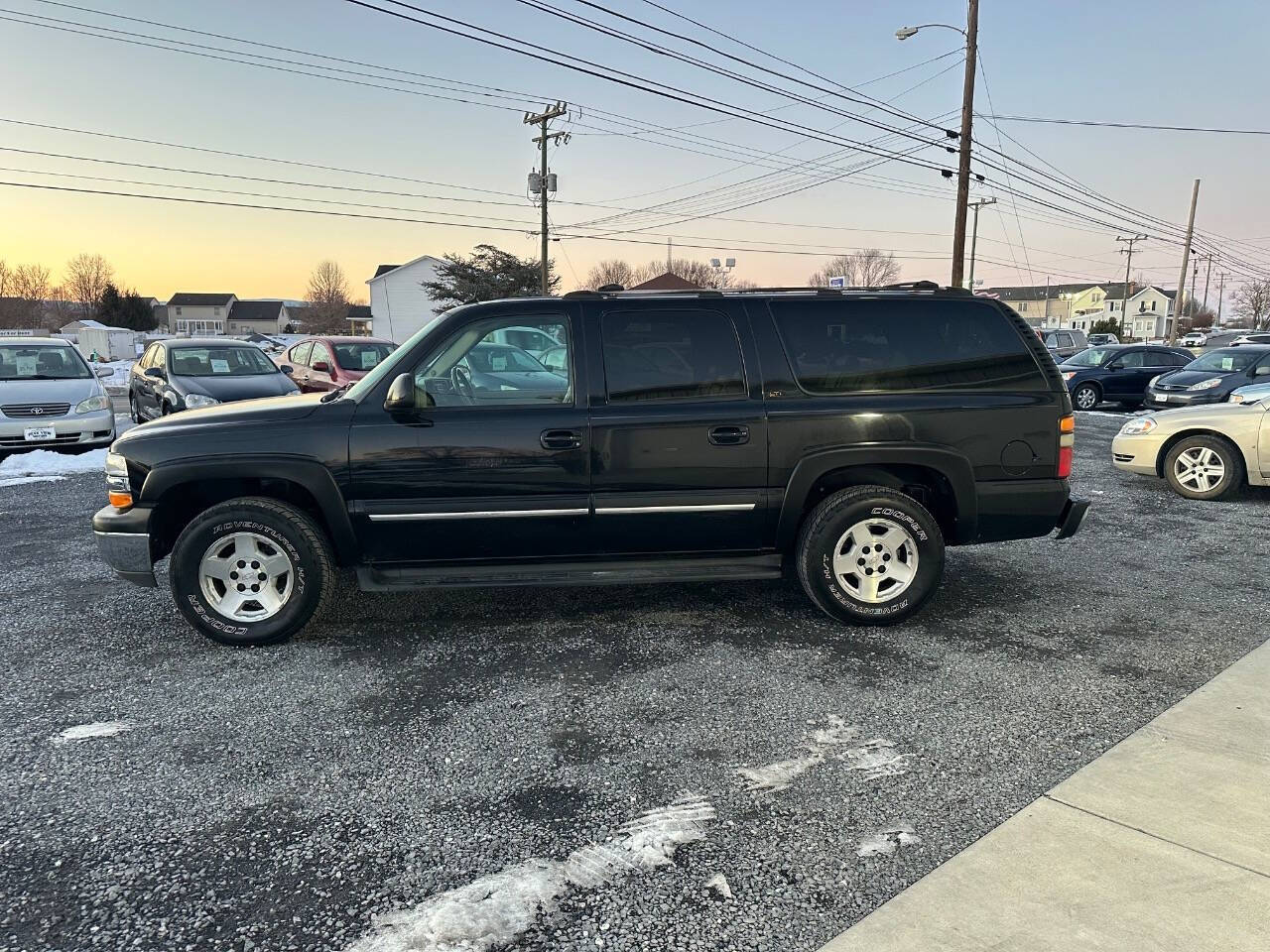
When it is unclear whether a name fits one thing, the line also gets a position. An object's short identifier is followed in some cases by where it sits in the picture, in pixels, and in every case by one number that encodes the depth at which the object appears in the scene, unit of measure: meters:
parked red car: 14.15
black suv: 4.16
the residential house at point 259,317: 110.00
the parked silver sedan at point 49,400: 9.91
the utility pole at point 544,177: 32.75
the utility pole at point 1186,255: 43.31
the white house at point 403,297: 60.78
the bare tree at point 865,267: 86.78
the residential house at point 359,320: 80.31
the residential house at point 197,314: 109.00
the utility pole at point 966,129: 20.30
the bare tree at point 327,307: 75.19
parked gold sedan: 7.98
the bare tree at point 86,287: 82.06
